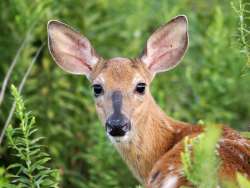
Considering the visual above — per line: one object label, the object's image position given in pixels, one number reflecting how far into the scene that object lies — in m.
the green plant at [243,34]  10.53
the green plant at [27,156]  10.32
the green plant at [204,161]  8.15
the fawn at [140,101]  11.76
